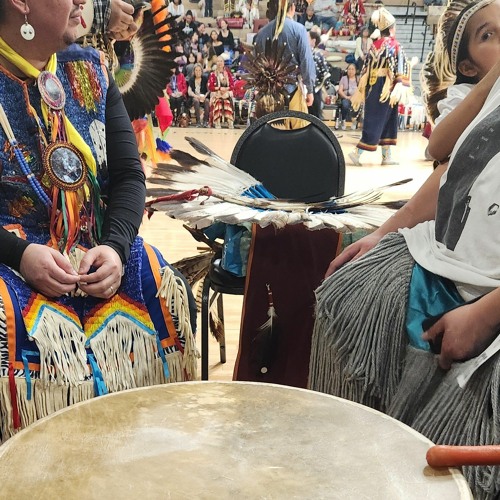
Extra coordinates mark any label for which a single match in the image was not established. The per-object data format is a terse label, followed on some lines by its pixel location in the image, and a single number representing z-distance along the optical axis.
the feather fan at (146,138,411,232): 1.73
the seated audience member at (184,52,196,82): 11.22
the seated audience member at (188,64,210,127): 11.14
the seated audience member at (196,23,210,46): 12.09
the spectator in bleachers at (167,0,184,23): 12.06
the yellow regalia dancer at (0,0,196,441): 1.31
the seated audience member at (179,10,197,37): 11.86
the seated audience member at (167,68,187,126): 10.95
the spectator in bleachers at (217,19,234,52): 12.13
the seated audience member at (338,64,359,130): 10.99
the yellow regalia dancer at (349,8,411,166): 7.01
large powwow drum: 0.74
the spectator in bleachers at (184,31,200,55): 11.80
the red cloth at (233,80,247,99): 10.74
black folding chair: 2.29
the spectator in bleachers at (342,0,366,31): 13.02
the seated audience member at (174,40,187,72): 11.15
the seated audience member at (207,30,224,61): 11.81
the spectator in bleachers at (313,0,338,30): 12.98
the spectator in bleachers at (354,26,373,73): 10.56
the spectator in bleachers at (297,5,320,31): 11.75
